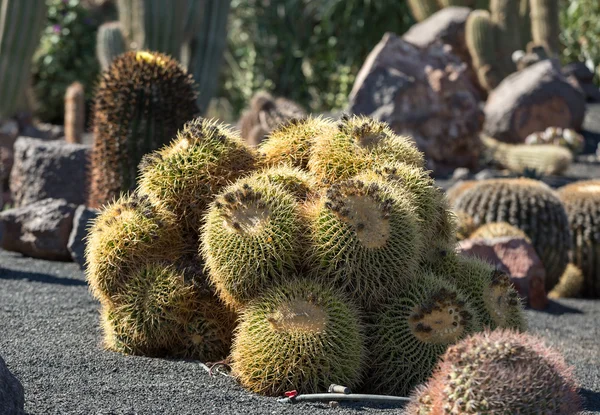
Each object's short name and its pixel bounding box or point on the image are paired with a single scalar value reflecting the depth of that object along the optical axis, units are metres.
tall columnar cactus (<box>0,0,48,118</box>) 12.29
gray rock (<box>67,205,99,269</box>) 6.25
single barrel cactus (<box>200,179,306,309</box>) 3.69
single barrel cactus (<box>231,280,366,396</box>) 3.56
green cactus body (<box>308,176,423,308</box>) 3.66
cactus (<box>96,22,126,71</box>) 12.48
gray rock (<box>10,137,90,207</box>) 8.01
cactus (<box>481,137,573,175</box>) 11.52
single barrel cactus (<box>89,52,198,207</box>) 6.61
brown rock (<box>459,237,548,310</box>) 6.59
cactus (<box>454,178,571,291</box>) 7.45
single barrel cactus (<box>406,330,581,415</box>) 2.83
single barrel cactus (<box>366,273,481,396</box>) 3.72
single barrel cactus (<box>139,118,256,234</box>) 4.18
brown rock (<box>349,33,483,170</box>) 11.45
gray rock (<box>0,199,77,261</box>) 6.70
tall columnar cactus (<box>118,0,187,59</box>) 12.25
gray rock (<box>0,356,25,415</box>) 2.86
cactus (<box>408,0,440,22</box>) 17.30
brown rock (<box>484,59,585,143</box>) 13.01
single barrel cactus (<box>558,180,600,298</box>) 7.83
